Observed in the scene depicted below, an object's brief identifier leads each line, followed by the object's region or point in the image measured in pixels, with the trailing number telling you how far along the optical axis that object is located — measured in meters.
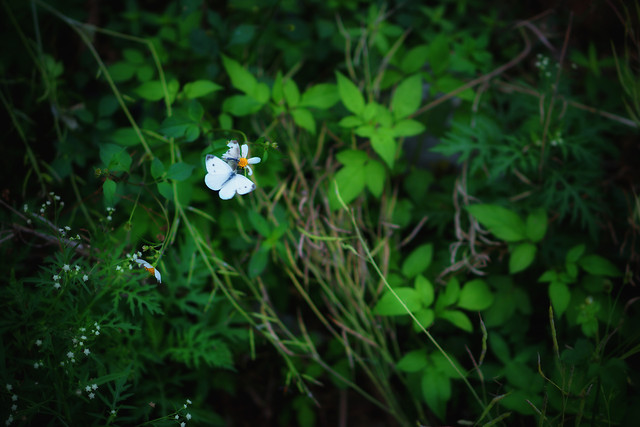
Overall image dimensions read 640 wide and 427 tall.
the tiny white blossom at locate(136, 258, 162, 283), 1.00
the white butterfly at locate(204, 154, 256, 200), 1.00
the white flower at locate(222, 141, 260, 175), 1.01
